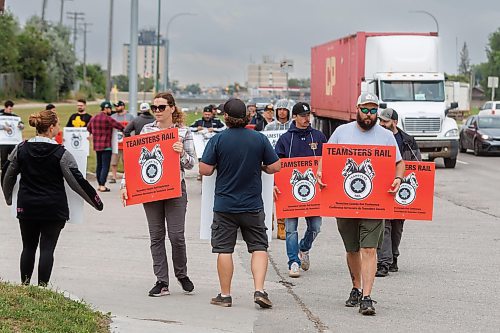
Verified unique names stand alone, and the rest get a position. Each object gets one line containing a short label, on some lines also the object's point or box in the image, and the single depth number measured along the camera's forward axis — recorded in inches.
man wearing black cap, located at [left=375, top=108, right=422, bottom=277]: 450.3
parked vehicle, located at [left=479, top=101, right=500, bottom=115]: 2226.9
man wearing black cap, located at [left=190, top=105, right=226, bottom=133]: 832.3
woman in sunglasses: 382.0
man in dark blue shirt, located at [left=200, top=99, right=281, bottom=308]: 355.9
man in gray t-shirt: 358.6
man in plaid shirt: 821.2
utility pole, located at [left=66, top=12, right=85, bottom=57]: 4869.6
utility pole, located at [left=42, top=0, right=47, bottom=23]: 4001.0
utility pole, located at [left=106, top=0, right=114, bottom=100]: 2380.4
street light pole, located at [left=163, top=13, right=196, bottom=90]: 2979.8
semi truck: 1187.9
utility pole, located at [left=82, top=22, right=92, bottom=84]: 4750.0
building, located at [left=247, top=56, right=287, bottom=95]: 7485.2
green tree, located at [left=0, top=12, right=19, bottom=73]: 3289.9
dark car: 1435.8
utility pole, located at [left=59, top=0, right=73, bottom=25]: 4381.9
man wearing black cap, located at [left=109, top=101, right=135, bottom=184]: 872.3
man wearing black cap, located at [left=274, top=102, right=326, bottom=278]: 442.0
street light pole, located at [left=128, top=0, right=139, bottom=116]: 1141.7
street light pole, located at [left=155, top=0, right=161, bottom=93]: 2614.2
